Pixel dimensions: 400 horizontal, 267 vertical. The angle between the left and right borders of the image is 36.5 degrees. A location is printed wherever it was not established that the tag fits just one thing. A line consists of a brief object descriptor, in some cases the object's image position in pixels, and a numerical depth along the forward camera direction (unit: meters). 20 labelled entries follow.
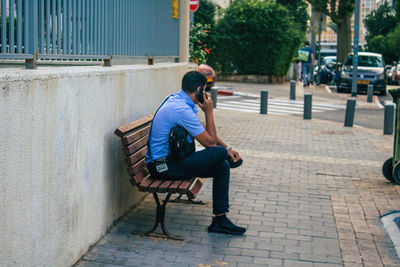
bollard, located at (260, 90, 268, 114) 16.42
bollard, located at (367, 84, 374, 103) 21.52
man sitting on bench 5.42
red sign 16.02
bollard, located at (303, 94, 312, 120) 15.54
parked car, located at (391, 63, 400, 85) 38.93
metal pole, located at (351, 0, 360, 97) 21.48
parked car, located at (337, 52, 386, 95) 25.59
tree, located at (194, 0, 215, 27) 32.62
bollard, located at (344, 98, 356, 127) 14.18
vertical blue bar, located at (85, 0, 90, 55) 5.28
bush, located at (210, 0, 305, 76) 29.12
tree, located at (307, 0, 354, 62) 31.03
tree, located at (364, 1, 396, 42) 71.30
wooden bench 5.20
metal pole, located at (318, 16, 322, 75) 32.59
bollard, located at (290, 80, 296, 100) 21.62
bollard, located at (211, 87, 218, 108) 17.64
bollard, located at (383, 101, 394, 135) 12.98
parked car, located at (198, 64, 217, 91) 21.97
